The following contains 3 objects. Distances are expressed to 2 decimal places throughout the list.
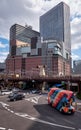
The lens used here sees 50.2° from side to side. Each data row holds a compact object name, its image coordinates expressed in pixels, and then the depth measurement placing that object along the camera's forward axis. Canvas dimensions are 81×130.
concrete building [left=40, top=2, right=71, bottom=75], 79.74
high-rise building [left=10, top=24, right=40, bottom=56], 88.12
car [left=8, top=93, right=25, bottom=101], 21.84
